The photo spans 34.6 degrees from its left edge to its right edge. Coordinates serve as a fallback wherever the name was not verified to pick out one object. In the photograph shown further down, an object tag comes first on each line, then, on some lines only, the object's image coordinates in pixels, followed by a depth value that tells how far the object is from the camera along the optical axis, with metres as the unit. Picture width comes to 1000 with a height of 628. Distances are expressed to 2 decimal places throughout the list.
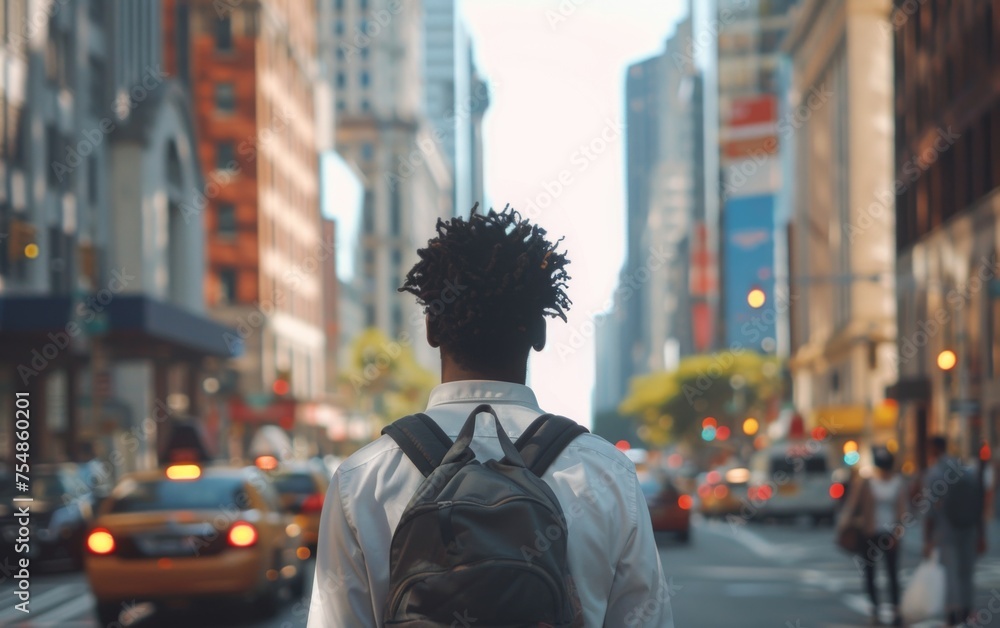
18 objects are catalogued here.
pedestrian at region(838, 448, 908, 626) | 14.78
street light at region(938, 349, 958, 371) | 30.78
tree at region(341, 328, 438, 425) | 108.05
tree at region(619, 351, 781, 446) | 114.50
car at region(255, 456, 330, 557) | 23.69
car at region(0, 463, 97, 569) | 23.50
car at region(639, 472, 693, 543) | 30.16
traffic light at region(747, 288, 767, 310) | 32.06
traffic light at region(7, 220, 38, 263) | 24.17
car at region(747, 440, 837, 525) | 41.88
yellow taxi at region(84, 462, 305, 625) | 14.41
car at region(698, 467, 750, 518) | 46.38
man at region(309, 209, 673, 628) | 3.29
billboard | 126.25
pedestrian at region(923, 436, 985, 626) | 12.80
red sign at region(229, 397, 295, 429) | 78.56
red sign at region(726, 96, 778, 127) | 132.25
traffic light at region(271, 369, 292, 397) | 61.16
